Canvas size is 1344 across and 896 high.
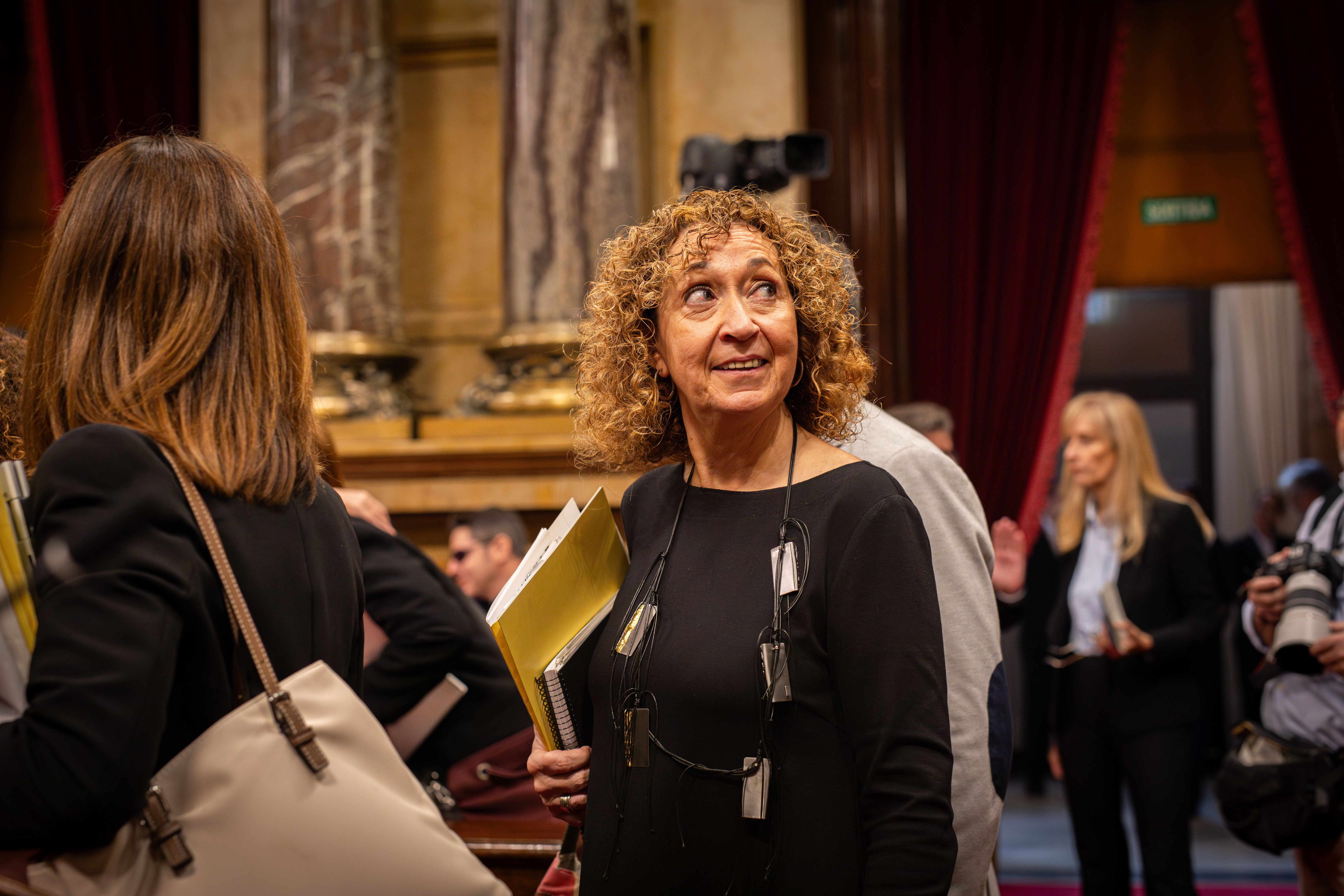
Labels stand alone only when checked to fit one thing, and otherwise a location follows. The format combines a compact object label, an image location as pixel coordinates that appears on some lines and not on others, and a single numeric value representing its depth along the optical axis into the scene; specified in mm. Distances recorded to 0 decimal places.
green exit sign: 5457
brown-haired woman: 986
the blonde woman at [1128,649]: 3354
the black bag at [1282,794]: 2947
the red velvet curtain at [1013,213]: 5109
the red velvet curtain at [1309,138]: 4926
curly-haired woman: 1316
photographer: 2996
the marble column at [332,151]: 4941
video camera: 3961
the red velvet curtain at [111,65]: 5598
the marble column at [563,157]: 4711
